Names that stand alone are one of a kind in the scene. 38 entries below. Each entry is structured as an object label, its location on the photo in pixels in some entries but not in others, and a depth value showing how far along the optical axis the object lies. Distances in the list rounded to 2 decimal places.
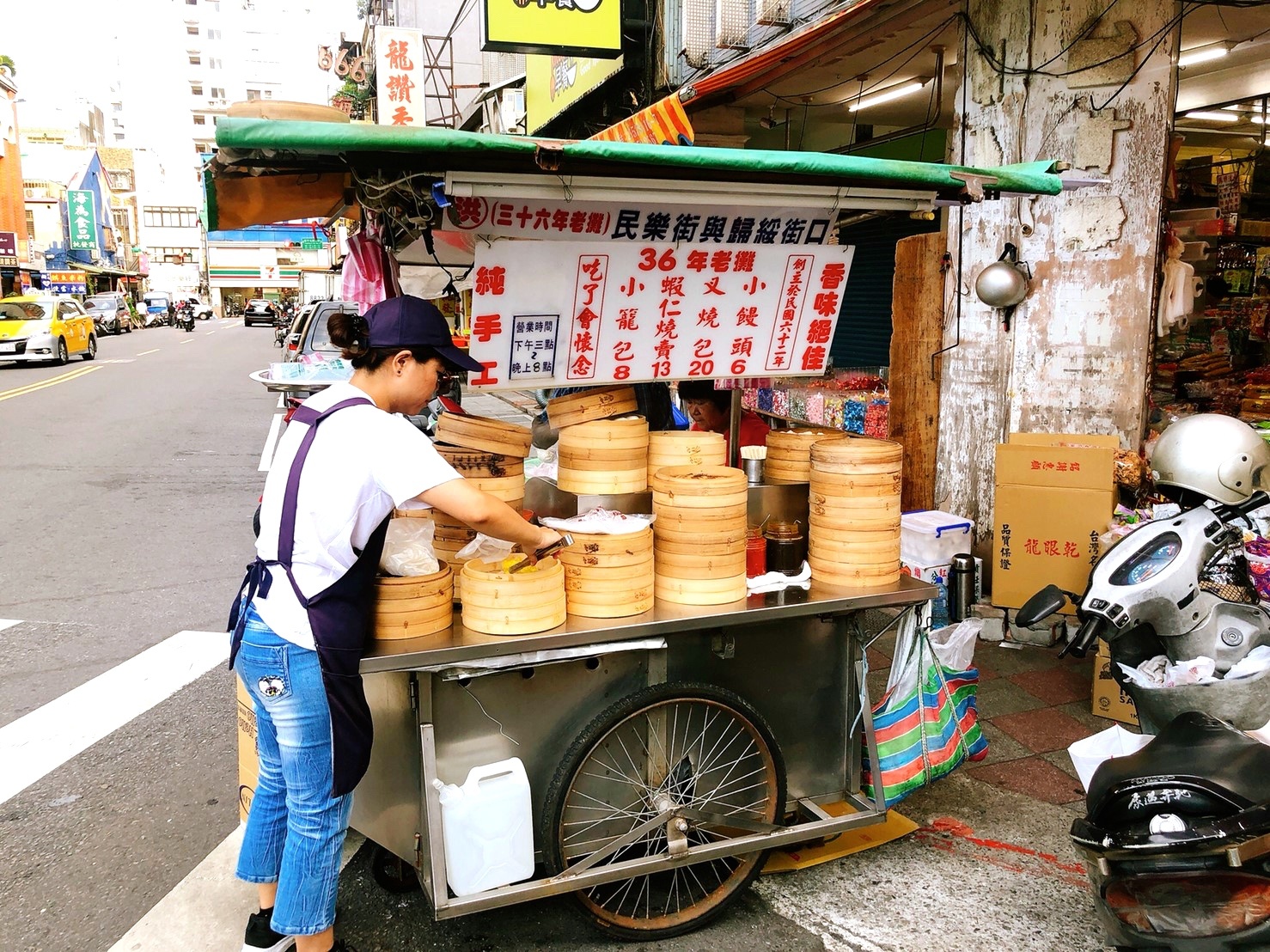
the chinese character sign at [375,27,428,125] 16.95
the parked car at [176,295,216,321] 63.59
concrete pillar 5.46
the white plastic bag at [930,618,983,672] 3.56
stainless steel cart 2.86
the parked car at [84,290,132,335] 37.05
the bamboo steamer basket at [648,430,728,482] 3.57
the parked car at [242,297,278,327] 52.88
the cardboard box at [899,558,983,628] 6.05
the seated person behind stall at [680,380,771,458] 4.92
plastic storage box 6.02
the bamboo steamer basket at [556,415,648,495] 3.41
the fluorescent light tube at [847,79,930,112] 9.00
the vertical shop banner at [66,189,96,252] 56.97
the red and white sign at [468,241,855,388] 3.59
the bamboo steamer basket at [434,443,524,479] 3.36
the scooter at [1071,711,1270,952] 2.40
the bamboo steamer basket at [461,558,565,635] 2.86
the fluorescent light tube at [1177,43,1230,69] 6.96
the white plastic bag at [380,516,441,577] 2.93
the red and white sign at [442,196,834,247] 3.47
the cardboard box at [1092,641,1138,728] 4.71
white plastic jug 2.79
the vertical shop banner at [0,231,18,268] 36.09
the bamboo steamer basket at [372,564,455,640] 2.81
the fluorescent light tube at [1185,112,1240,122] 9.31
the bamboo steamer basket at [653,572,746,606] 3.18
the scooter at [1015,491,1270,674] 3.13
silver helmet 3.04
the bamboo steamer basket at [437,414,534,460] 3.36
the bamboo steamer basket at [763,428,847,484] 3.83
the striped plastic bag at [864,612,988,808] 3.37
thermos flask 5.95
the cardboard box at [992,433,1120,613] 5.31
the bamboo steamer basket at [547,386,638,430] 3.63
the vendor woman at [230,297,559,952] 2.56
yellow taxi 22.31
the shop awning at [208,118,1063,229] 2.69
